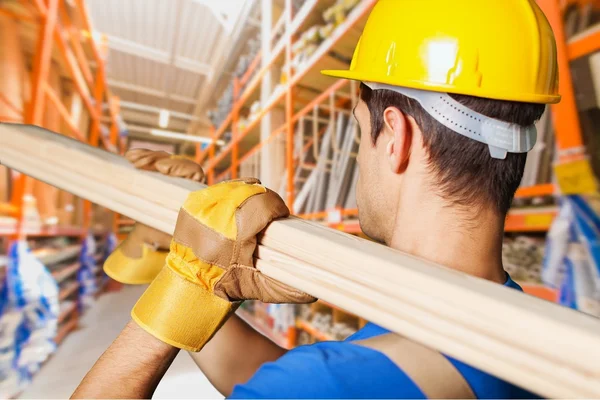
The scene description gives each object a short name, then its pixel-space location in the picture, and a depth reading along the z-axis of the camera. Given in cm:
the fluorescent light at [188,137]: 781
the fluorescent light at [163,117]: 815
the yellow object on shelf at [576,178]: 120
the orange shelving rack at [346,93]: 127
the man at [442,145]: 62
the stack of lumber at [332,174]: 300
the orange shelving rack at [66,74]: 241
